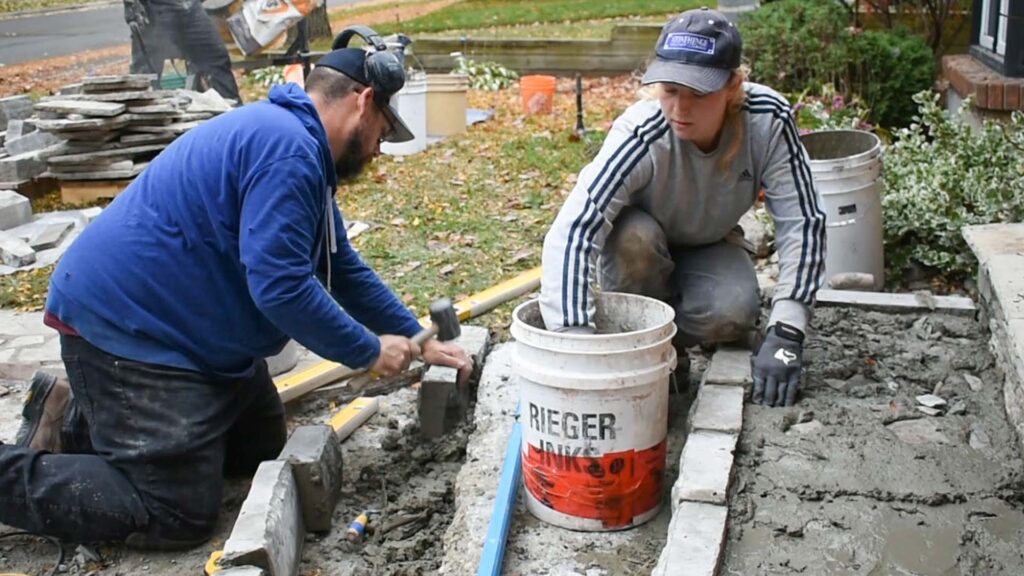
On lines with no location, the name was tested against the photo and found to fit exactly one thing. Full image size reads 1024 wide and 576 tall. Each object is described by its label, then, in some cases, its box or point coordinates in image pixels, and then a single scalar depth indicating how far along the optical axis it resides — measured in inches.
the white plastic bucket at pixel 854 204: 186.2
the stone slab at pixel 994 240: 163.5
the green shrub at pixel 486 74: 493.7
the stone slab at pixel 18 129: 350.9
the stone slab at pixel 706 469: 115.8
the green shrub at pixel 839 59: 325.7
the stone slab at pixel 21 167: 319.3
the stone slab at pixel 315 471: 135.9
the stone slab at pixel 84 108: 304.0
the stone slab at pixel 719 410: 131.3
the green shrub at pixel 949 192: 197.6
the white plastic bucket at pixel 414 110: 358.9
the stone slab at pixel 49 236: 270.0
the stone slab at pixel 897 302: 173.5
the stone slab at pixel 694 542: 104.0
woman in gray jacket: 131.3
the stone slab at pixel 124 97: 311.9
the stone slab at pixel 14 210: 289.0
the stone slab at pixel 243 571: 115.0
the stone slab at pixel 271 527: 117.6
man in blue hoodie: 129.7
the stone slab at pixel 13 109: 379.9
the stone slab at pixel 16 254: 258.8
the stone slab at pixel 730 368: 143.9
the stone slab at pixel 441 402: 160.7
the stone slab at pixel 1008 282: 142.2
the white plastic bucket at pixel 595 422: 120.0
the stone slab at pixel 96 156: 311.0
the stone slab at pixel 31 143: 337.4
